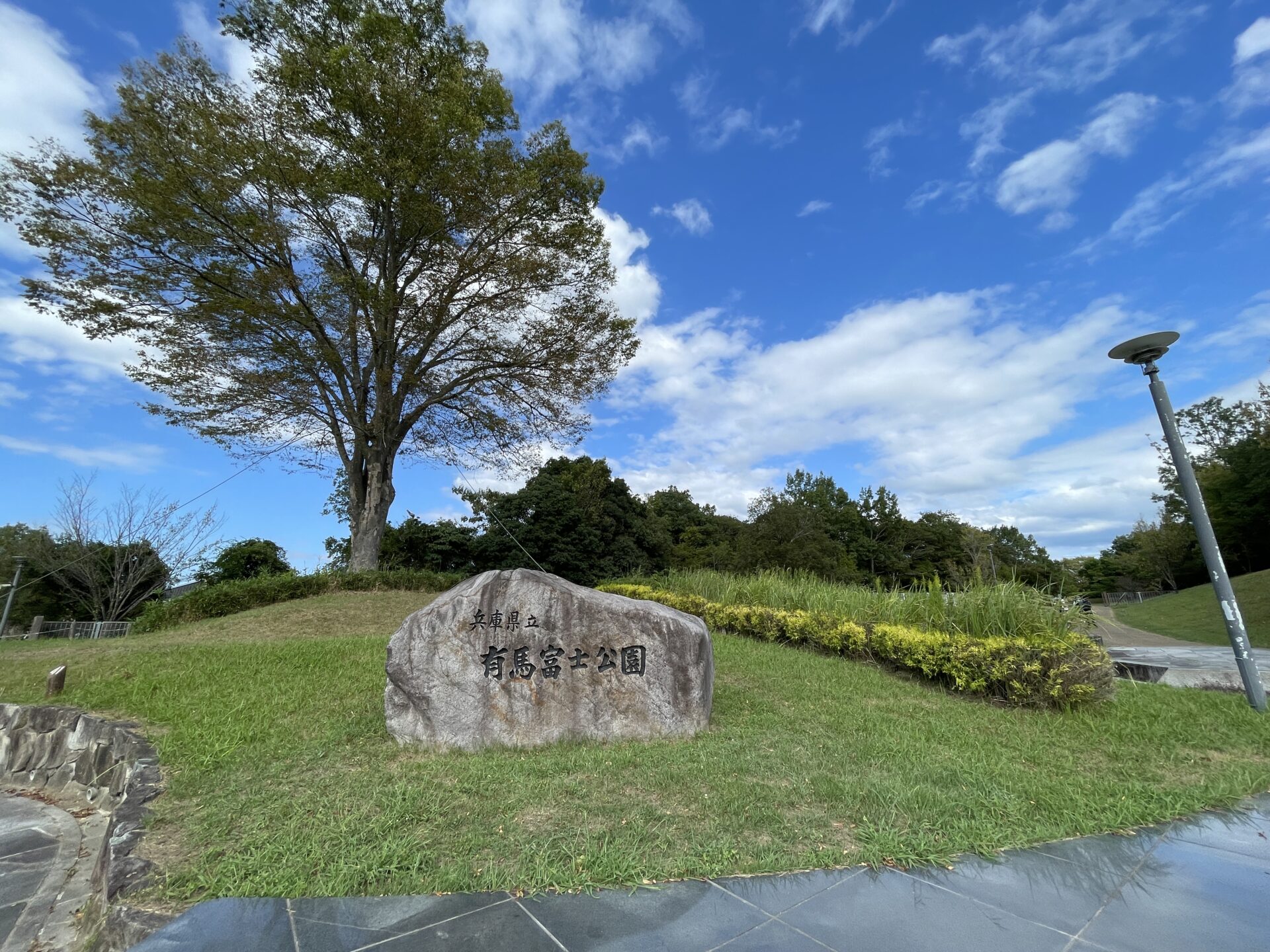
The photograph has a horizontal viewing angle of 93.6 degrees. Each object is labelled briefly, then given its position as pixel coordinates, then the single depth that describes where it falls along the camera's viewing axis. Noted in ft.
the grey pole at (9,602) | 46.45
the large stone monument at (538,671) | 14.65
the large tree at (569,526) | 76.69
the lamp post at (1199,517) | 18.35
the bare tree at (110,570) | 65.51
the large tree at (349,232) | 39.24
